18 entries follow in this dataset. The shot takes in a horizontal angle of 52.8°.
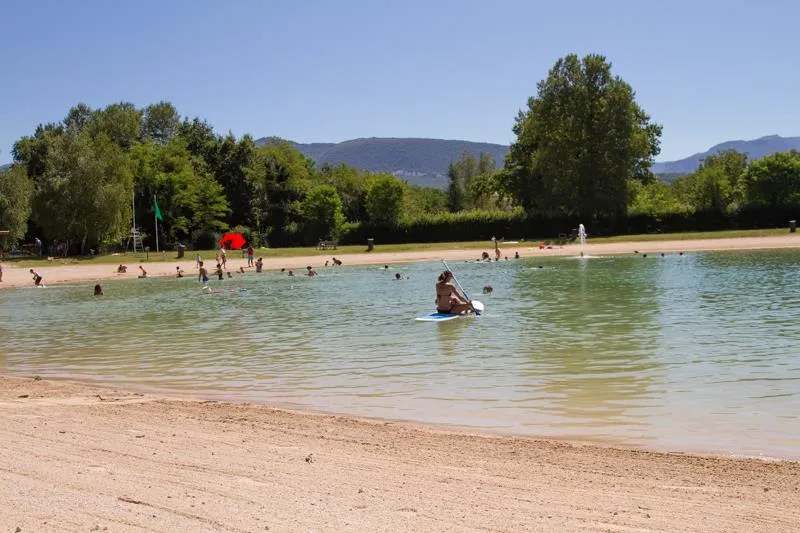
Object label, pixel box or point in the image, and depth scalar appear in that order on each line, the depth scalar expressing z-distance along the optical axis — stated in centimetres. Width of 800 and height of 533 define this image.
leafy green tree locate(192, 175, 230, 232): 8269
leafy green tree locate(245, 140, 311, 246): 9038
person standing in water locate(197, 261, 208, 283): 4682
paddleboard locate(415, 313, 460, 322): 2486
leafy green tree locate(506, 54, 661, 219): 7612
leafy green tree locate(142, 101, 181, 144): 12656
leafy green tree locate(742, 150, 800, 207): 7662
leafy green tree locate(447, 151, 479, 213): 13600
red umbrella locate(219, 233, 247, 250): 7688
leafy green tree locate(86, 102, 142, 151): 9354
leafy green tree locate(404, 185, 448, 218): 12434
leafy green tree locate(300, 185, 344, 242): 8400
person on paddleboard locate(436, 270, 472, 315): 2566
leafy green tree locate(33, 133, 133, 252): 6900
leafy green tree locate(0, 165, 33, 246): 7281
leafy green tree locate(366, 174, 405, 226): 8462
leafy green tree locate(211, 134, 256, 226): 9025
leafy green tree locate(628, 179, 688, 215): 7656
